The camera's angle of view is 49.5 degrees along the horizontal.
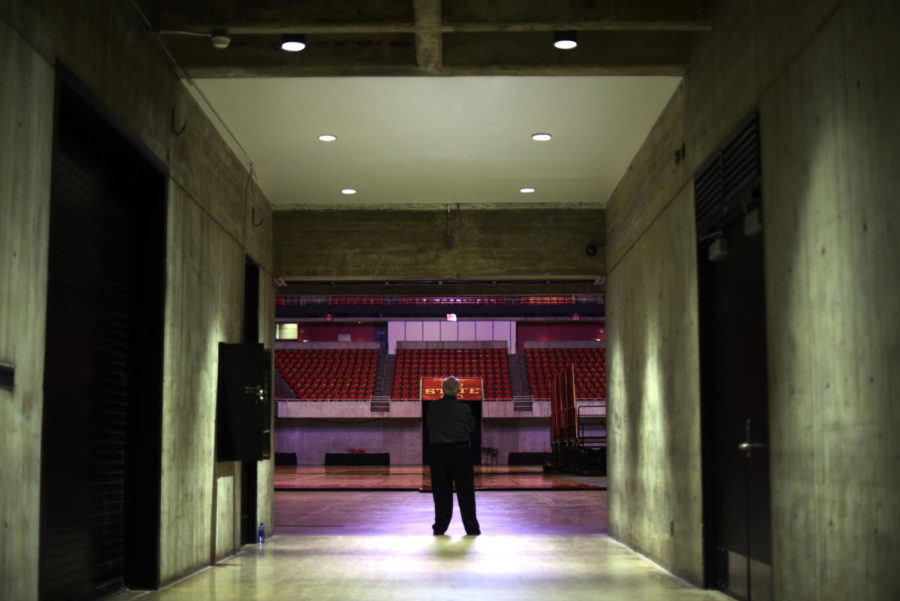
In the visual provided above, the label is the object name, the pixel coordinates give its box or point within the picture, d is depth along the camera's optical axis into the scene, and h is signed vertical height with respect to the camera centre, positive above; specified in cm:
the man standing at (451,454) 900 -43
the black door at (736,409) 476 -1
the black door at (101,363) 472 +24
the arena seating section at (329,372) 2955 +111
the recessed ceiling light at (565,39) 555 +208
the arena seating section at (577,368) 2898 +121
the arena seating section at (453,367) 2967 +126
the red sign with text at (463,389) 2734 +50
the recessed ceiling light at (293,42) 554 +207
